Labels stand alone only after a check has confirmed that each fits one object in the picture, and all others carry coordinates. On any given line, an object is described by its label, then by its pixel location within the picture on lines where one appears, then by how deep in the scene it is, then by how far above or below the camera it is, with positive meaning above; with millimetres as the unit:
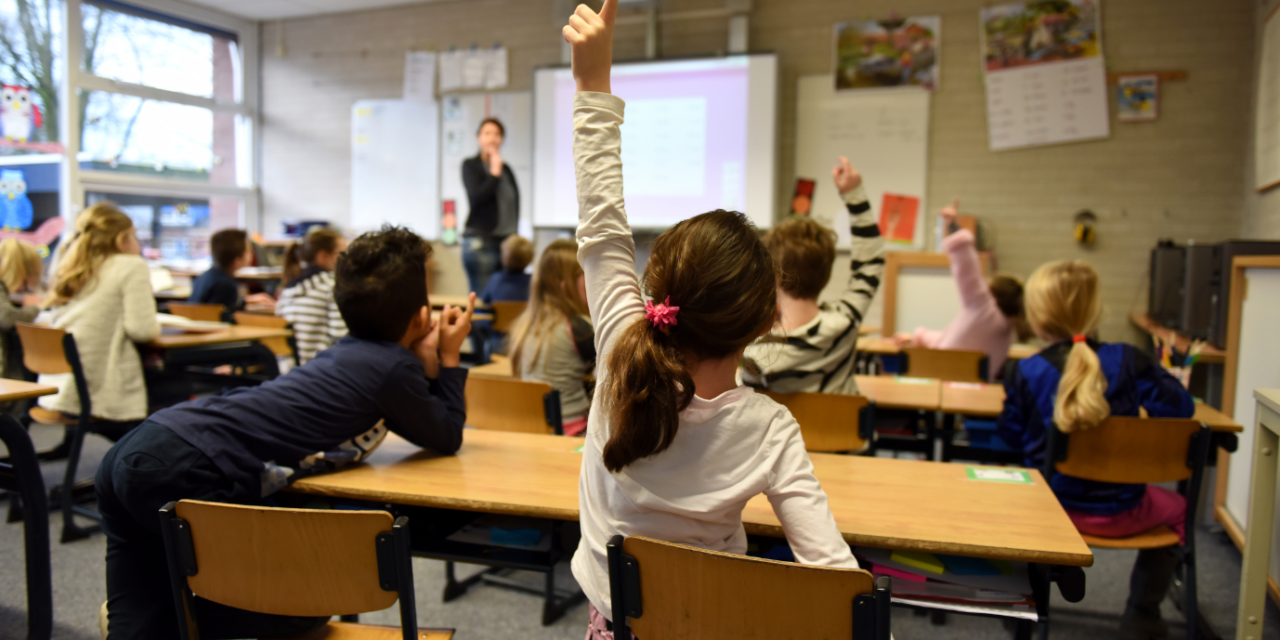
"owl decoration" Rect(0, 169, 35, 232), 5551 +299
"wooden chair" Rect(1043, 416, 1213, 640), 1792 -440
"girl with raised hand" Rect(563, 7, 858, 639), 928 -156
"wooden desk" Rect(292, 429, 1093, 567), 1115 -397
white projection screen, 5539 +902
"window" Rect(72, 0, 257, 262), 6121 +1107
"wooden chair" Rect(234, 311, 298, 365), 3344 -361
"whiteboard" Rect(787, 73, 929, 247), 5355 +870
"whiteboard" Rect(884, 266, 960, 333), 4605 -214
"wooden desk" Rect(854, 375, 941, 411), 2289 -411
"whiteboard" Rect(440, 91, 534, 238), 6410 +982
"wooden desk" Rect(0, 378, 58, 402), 1561 -305
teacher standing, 5613 +328
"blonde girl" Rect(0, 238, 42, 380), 2947 -204
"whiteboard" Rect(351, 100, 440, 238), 6738 +771
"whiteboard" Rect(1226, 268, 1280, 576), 2342 -280
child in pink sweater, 3148 -220
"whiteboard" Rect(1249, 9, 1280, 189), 3863 +828
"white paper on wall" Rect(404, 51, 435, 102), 6691 +1531
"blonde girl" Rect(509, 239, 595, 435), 2455 -264
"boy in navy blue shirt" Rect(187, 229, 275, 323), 4145 -152
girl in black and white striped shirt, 3270 -258
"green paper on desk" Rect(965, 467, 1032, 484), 1419 -393
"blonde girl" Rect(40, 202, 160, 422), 2631 -242
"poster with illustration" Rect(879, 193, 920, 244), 5402 +325
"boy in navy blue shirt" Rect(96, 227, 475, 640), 1262 -320
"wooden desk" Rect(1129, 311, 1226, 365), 2713 -301
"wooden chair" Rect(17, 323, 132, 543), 2504 -427
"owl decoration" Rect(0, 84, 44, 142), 5449 +929
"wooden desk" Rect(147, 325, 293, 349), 2748 -336
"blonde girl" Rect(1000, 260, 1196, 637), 1850 -333
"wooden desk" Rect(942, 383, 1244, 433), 2029 -410
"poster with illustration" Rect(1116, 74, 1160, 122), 4879 +1083
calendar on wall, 4973 +1260
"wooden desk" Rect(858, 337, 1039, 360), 3332 -376
